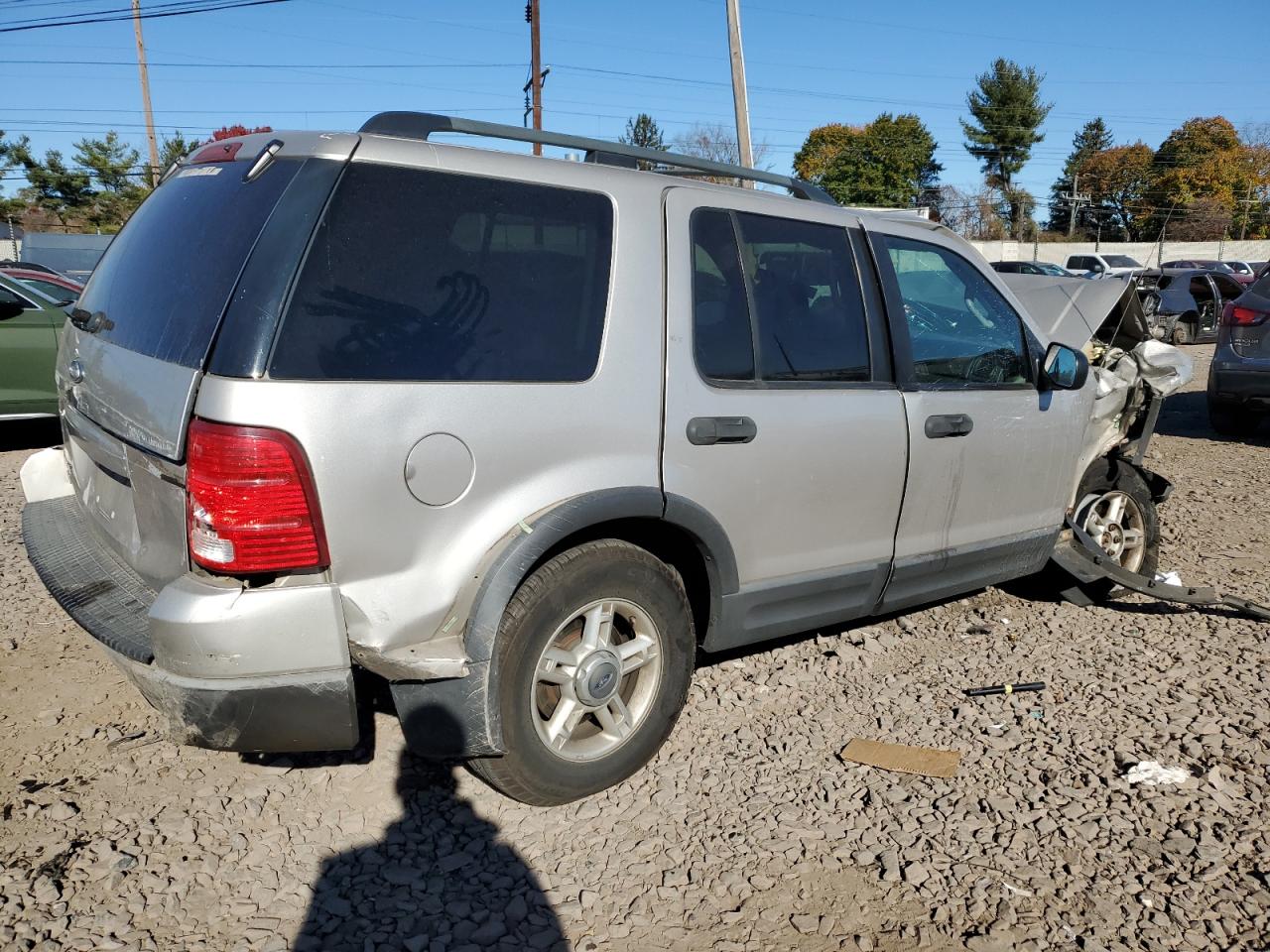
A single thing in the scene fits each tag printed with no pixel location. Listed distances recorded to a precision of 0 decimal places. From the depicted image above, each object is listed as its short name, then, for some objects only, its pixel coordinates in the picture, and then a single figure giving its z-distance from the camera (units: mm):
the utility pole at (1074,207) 79812
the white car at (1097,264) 31812
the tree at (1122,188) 83688
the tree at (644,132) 76750
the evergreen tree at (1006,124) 82625
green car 8422
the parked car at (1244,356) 8953
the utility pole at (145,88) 33797
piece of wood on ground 3424
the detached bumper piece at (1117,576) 4645
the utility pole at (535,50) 24219
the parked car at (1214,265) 28253
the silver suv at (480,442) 2502
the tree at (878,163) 77438
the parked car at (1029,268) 24850
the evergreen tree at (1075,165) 88875
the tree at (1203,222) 74750
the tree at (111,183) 53500
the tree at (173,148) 44919
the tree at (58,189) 53188
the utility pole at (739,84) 17719
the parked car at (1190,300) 19781
